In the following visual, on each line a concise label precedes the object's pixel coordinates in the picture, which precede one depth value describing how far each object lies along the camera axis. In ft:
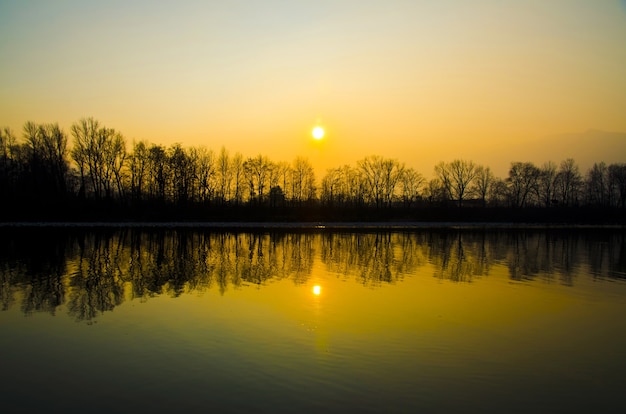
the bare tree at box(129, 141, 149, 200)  264.93
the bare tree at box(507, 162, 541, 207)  387.55
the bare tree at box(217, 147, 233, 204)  305.51
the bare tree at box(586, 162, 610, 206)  380.52
